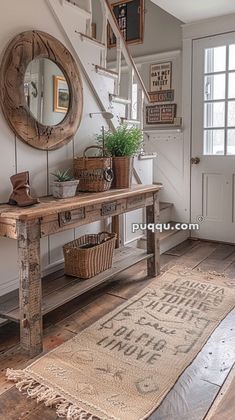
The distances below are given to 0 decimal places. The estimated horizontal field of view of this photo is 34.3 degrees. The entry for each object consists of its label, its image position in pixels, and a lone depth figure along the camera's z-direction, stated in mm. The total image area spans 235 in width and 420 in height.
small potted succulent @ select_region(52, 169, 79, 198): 2217
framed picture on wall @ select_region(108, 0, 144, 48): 4332
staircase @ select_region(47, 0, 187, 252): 2510
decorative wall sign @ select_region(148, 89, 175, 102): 4223
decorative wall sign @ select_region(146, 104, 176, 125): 4234
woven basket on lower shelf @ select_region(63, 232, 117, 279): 2412
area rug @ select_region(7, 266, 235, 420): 1550
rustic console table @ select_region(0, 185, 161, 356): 1810
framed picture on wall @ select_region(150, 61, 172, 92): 4203
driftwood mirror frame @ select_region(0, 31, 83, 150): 2102
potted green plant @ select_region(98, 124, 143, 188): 2619
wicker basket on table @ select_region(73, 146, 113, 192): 2439
